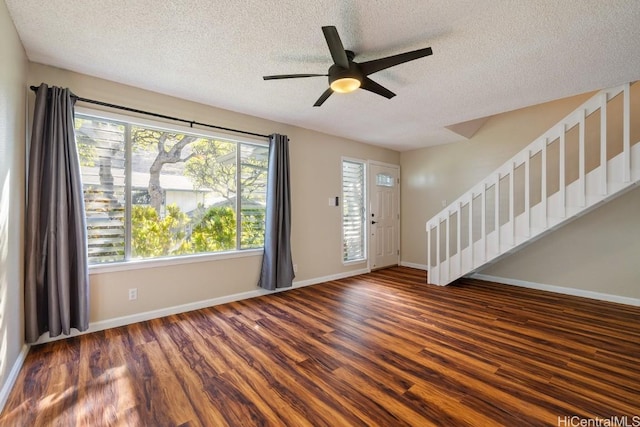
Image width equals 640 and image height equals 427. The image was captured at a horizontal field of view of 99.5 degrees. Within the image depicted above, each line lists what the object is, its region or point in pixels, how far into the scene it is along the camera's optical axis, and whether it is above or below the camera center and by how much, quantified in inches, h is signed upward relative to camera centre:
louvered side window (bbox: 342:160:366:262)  195.2 +0.3
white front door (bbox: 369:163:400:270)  211.3 -3.3
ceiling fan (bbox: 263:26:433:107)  70.6 +42.1
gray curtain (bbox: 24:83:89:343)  89.7 -4.3
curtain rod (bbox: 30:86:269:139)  102.2 +43.1
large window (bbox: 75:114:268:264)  108.0 +10.6
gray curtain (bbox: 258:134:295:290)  148.1 -6.0
